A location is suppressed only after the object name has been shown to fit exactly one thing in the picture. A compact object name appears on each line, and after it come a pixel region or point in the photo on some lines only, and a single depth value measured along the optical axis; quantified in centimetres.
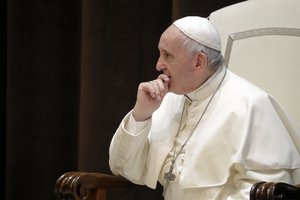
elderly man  864
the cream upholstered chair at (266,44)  889
